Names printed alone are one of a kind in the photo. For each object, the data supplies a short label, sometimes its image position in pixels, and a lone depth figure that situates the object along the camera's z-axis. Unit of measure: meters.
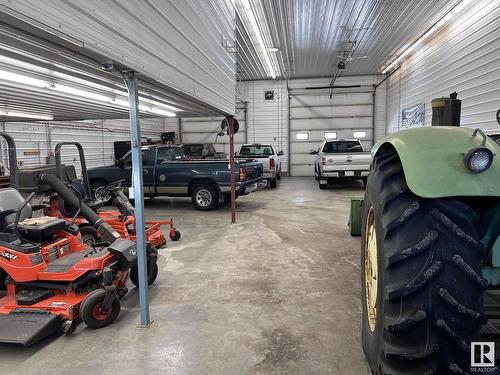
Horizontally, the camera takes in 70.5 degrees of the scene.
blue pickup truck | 9.55
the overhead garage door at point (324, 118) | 19.52
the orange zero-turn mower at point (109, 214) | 5.28
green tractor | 1.55
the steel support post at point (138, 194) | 3.36
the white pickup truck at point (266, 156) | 14.20
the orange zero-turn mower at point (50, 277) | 3.24
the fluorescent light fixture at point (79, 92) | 5.13
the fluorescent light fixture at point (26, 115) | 7.48
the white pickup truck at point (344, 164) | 12.76
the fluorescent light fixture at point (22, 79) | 4.40
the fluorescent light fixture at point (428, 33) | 9.69
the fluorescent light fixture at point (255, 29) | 10.21
